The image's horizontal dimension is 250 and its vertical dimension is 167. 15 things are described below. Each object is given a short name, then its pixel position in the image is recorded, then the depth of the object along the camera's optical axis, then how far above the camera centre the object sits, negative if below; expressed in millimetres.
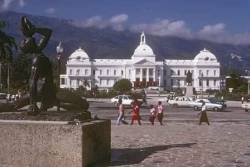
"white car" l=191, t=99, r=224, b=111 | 46781 +82
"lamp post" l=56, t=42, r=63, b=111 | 28203 +2672
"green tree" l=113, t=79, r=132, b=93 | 116788 +4099
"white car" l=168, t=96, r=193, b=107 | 54406 +525
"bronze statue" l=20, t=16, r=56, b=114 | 10391 +704
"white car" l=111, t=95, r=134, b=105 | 52369 +575
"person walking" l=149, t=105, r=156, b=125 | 25719 -393
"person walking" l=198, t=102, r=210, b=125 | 26172 -434
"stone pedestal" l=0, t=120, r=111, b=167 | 9375 -587
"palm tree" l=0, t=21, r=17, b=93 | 36500 +3835
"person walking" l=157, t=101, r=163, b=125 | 26094 -229
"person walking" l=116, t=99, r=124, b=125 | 25161 -371
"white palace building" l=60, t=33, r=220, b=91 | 164000 +10038
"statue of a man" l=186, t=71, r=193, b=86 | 86812 +4135
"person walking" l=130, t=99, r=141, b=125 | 25766 -312
